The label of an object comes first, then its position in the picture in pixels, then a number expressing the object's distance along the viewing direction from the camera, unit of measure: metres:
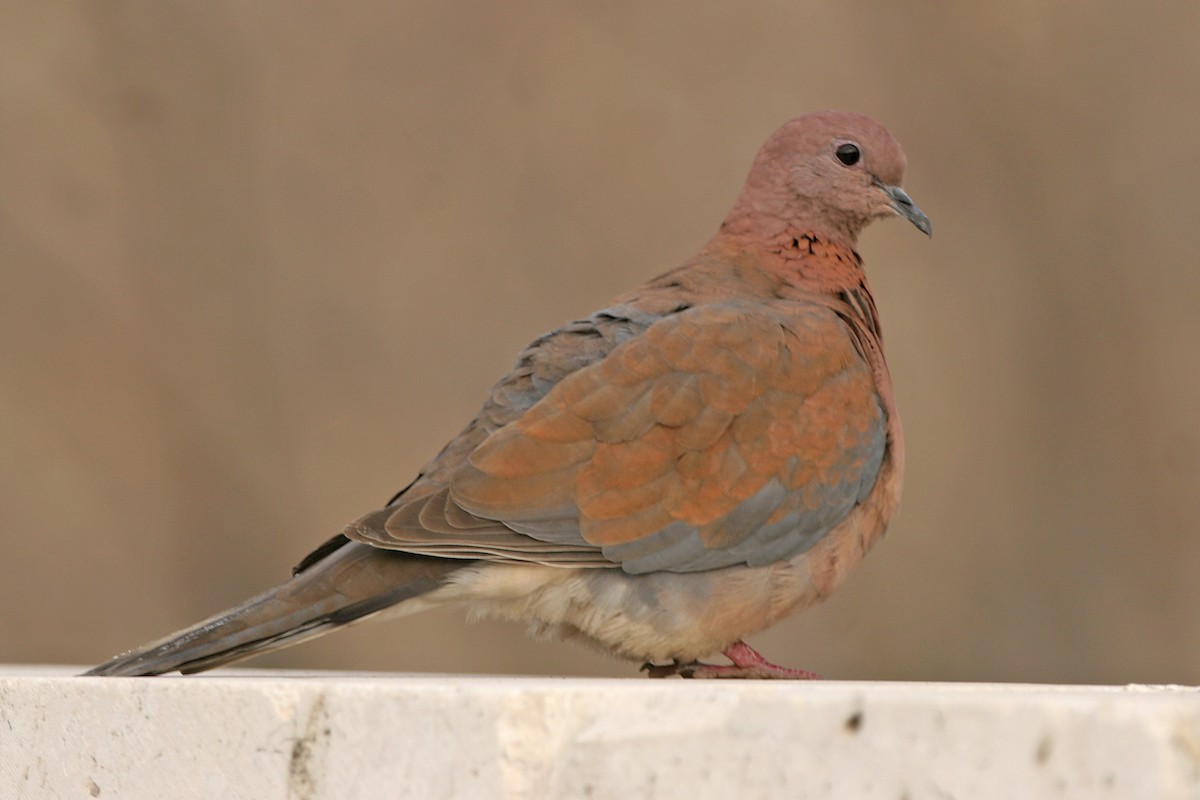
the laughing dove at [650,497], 5.39
